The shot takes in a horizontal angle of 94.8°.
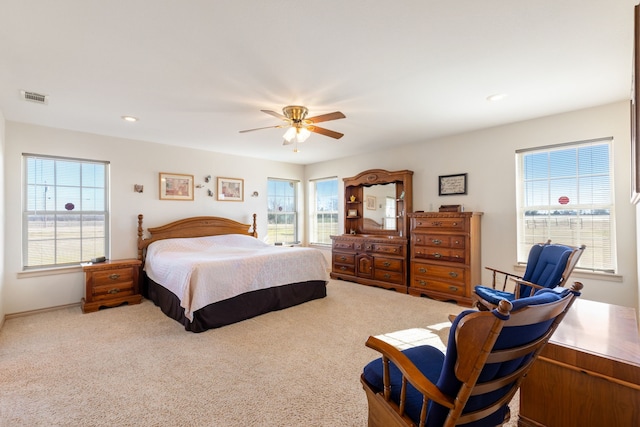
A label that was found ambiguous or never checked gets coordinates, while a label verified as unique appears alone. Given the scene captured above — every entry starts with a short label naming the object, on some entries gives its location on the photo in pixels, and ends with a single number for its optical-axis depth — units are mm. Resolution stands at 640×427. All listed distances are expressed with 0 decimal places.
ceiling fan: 3188
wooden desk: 1369
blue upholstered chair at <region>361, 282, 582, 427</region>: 930
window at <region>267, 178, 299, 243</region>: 6578
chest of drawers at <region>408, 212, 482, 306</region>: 4094
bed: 3266
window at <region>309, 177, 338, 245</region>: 6648
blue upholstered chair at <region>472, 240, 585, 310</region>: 2418
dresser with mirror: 4969
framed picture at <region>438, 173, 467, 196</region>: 4523
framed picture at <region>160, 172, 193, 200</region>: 4969
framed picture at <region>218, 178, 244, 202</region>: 5652
